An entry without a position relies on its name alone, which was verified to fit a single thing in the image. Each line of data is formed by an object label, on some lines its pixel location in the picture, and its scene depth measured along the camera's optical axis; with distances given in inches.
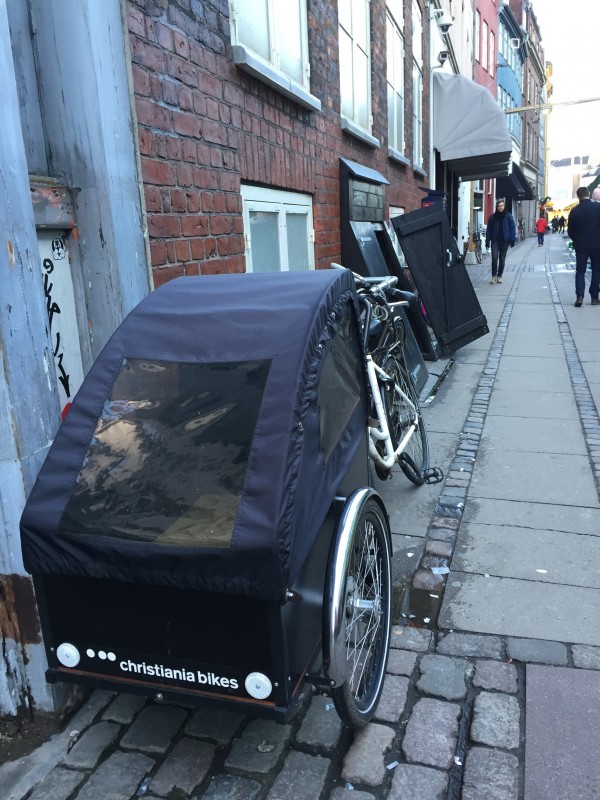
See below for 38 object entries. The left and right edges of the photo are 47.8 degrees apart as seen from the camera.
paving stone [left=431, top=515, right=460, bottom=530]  147.4
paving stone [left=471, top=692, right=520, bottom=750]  86.7
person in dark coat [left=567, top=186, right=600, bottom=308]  413.1
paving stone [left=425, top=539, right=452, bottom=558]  135.9
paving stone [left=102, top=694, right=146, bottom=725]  93.1
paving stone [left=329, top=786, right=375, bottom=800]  79.7
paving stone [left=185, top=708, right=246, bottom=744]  89.2
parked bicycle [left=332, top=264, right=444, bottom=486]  142.7
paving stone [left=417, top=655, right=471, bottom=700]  96.6
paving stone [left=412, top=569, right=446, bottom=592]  124.2
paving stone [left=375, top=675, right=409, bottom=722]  92.7
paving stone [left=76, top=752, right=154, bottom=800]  80.7
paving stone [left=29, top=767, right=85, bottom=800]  80.8
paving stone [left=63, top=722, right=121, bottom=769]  85.7
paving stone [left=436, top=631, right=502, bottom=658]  104.8
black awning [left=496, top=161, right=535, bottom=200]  1169.4
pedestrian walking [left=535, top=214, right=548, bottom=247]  1395.2
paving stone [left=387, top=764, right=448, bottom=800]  79.5
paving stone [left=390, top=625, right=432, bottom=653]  107.9
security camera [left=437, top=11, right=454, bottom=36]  487.5
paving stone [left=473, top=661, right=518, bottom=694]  96.8
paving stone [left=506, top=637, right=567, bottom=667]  101.8
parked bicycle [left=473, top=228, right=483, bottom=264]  888.5
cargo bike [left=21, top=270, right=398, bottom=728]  69.5
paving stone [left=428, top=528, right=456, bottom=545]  141.3
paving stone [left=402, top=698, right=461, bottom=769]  84.9
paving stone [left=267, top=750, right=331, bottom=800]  80.3
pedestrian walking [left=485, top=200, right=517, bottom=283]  542.9
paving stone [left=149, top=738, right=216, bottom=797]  81.6
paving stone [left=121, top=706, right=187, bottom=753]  87.9
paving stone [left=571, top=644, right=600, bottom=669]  100.1
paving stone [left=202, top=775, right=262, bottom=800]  80.0
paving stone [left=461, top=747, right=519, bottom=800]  78.7
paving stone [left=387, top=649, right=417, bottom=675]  102.2
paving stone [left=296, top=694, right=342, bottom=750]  88.4
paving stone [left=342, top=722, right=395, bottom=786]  82.5
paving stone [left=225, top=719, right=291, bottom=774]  84.5
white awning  500.4
